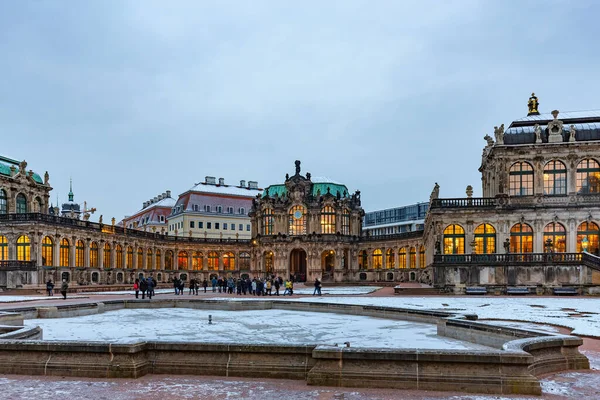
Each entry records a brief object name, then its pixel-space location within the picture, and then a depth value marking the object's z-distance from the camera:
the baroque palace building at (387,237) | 50.28
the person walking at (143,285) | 40.84
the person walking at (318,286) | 48.67
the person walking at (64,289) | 41.25
